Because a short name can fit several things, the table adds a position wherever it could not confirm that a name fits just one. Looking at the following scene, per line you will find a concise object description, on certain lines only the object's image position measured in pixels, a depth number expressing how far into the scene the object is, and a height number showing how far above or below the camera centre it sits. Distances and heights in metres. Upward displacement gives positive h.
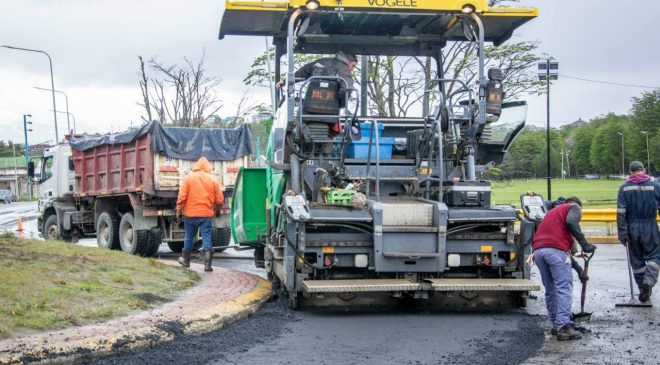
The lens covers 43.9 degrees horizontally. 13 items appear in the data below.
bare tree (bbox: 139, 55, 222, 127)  30.77 +2.66
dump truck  16.14 -0.09
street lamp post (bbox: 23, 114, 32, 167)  52.44 +3.36
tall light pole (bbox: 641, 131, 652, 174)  66.74 +0.78
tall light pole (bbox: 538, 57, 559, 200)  21.80 +2.58
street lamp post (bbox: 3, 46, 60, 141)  41.47 +4.48
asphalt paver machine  8.41 +0.00
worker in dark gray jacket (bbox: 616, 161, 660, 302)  9.18 -0.65
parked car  71.25 -1.87
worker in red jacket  7.39 -0.77
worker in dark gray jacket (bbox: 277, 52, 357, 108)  9.45 +1.20
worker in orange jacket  11.84 -0.48
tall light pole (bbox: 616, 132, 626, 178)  85.09 -0.02
